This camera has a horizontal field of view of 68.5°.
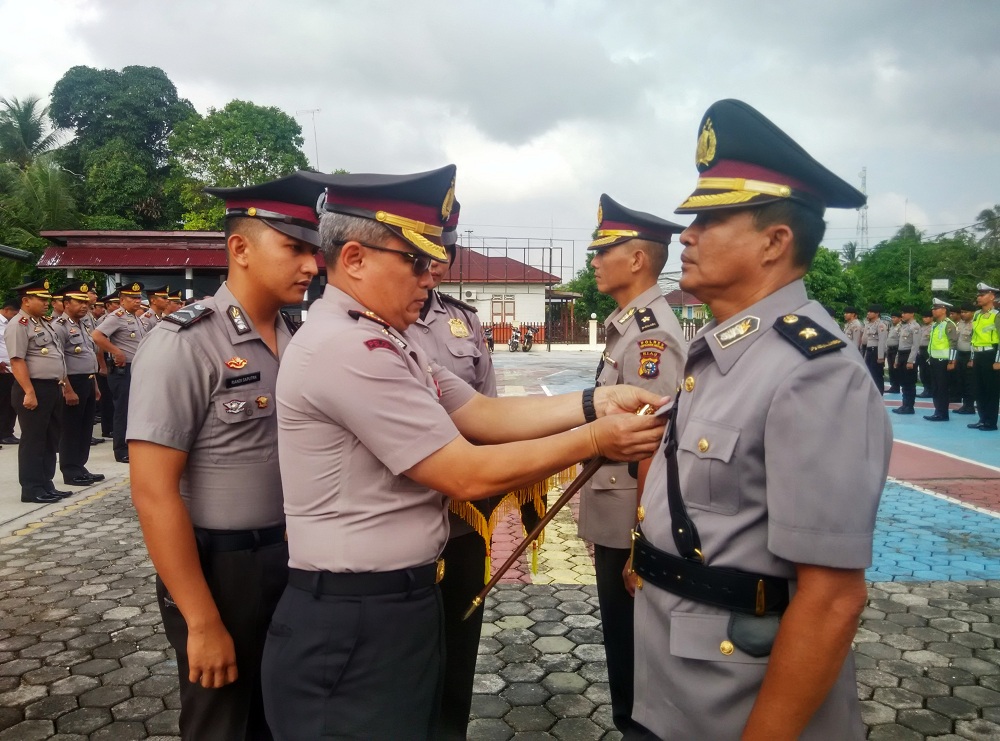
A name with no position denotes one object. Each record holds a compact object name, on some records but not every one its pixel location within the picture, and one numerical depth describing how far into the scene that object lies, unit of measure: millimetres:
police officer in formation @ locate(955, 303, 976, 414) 13875
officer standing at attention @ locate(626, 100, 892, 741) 1485
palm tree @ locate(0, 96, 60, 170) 37156
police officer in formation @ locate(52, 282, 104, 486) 8539
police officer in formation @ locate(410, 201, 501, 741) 2941
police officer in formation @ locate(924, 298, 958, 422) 13438
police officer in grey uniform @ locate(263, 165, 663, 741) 1820
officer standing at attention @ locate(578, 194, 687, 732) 2949
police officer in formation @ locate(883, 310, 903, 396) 17484
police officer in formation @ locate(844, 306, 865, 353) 19531
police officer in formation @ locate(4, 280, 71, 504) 7742
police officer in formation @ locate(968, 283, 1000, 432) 12500
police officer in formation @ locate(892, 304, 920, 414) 14664
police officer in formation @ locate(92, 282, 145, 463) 10078
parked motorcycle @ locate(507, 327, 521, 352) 35406
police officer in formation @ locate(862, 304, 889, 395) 17922
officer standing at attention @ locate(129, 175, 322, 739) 2205
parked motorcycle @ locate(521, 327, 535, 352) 36156
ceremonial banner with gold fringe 2611
